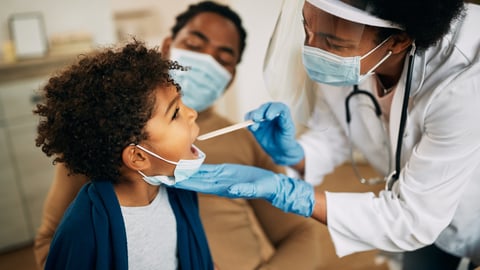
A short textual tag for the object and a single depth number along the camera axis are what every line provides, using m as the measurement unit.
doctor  0.96
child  0.88
